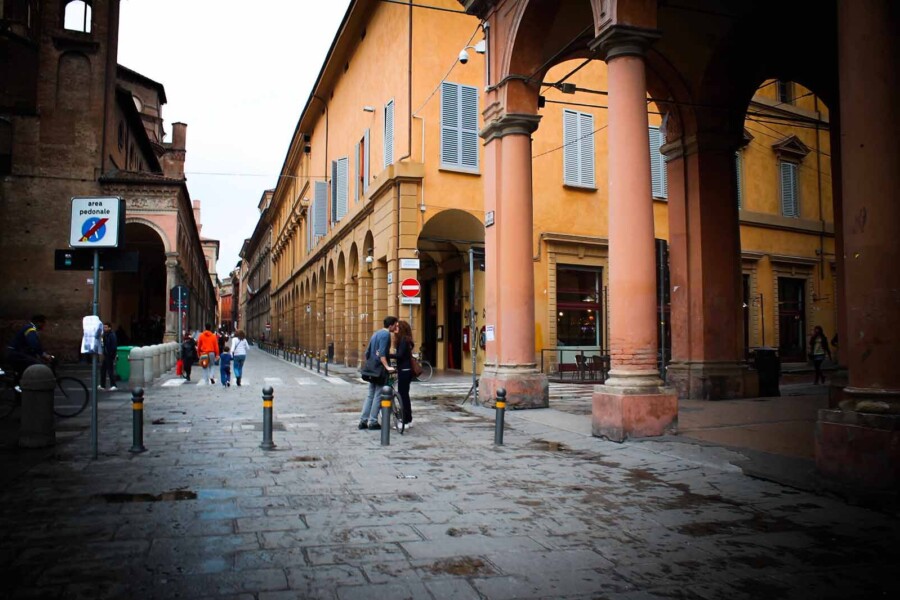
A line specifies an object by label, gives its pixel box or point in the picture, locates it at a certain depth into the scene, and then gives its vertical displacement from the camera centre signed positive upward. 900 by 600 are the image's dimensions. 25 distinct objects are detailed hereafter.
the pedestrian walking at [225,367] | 19.06 -0.91
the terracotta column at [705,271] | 13.63 +1.33
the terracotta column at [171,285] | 32.50 +2.45
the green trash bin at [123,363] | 19.19 -0.80
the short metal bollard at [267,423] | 8.78 -1.15
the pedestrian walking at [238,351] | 19.39 -0.46
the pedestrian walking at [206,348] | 20.45 -0.41
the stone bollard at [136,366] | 17.72 -0.83
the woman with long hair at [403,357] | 10.72 -0.35
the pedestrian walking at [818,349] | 19.13 -0.37
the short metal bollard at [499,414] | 8.75 -1.04
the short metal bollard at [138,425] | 8.41 -1.13
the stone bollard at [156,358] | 20.16 -0.72
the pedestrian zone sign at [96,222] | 7.97 +1.32
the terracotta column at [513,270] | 12.81 +1.25
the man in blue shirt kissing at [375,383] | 10.61 -0.75
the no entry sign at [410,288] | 18.86 +1.30
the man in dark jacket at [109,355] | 17.50 -0.53
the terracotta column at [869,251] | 6.11 +0.78
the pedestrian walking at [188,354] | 21.84 -0.62
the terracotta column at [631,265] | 9.09 +0.97
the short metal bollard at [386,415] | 8.99 -1.07
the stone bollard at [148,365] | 18.59 -0.85
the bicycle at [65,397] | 12.05 -1.14
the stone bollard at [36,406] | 8.53 -0.91
